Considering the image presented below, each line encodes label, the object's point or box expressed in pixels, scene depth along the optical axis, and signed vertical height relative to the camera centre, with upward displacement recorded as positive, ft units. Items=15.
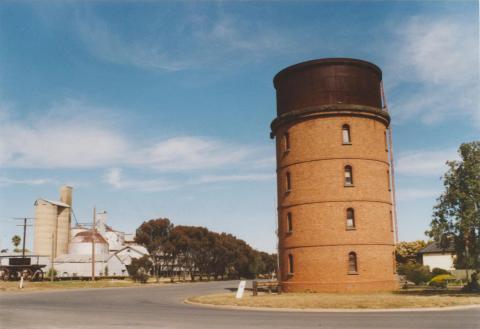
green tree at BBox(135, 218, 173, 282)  206.59 +7.18
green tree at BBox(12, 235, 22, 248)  375.86 +13.80
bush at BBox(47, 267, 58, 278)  210.10 -7.13
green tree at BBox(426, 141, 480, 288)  79.61 +6.67
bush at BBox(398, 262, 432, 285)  128.26 -6.76
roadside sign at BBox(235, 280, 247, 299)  82.64 -6.39
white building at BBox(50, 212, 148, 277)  224.74 -0.27
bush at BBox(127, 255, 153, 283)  191.93 -5.01
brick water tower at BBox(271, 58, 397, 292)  94.94 +14.11
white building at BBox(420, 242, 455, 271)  194.04 -3.63
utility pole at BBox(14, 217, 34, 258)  218.16 +13.69
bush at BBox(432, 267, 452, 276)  146.33 -6.64
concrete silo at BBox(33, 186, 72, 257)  254.06 +15.83
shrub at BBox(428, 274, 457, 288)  115.48 -7.74
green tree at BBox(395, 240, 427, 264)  222.07 -0.23
